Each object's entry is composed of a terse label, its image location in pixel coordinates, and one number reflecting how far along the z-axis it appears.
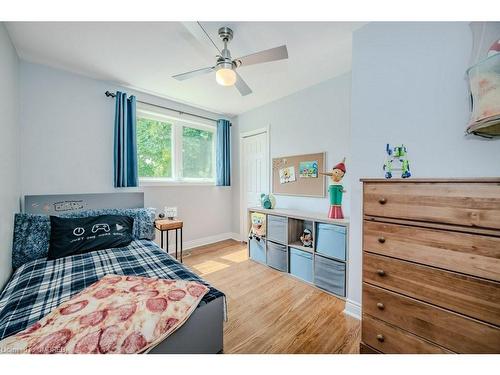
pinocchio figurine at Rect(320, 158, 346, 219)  2.21
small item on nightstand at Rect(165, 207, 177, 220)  2.93
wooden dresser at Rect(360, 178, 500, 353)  0.88
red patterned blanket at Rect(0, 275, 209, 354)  0.86
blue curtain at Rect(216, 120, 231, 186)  3.76
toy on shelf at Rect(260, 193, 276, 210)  2.97
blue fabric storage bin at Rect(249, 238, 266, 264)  2.84
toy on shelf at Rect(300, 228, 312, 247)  2.40
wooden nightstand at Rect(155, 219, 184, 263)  2.65
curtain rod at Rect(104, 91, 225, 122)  2.59
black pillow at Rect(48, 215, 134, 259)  1.86
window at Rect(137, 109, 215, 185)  3.02
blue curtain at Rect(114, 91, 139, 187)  2.62
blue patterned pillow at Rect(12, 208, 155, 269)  1.74
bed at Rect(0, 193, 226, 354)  1.08
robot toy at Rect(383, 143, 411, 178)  1.38
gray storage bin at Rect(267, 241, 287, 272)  2.58
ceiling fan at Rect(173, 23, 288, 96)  1.53
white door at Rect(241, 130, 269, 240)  3.46
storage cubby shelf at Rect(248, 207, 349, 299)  2.03
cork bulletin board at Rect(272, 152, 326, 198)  2.66
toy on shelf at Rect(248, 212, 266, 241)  2.83
